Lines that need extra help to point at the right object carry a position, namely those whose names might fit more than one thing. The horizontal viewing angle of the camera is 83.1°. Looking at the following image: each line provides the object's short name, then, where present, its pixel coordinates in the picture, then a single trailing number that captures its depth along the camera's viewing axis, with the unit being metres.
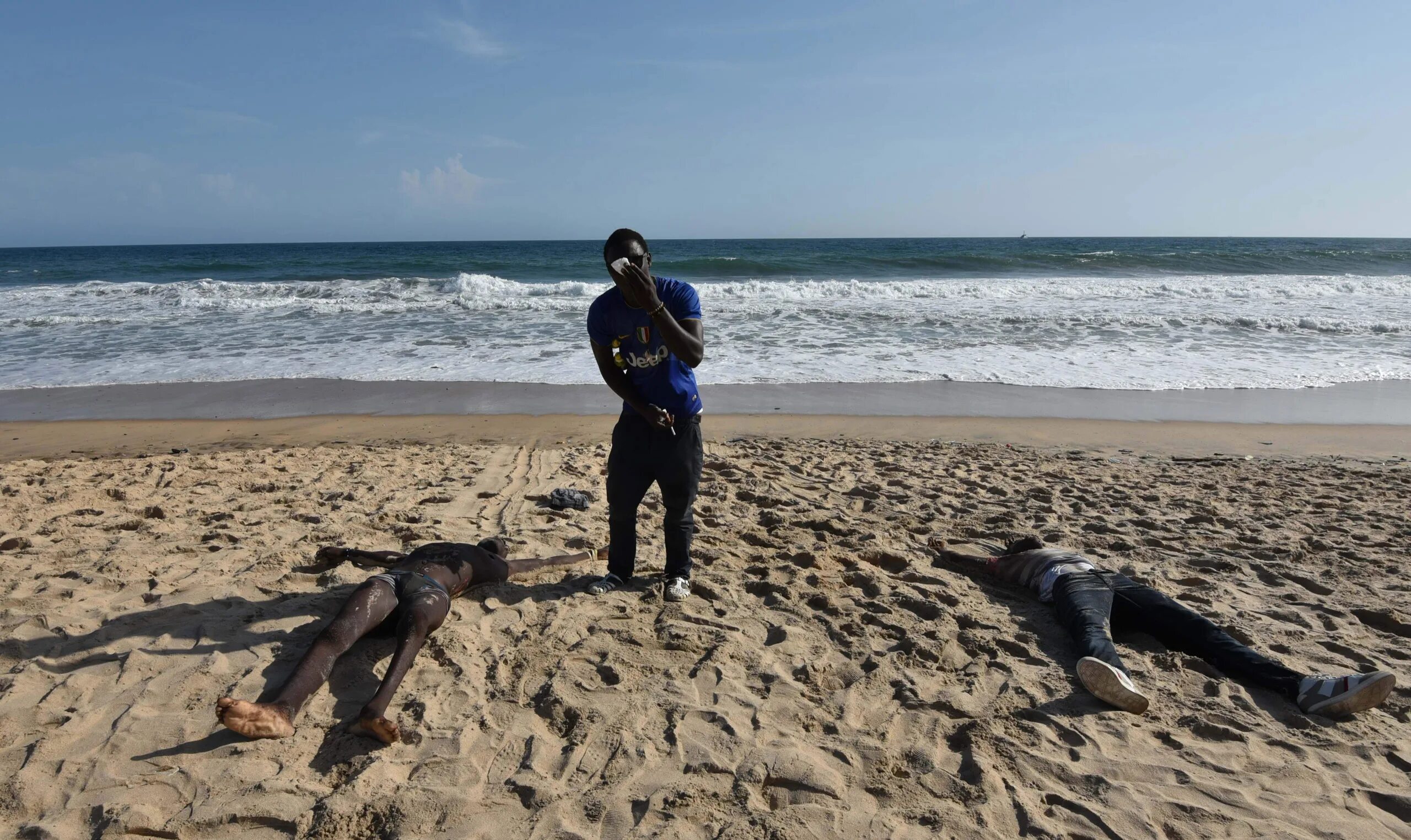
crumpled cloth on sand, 5.40
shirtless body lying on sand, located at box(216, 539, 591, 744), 2.67
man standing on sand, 3.35
